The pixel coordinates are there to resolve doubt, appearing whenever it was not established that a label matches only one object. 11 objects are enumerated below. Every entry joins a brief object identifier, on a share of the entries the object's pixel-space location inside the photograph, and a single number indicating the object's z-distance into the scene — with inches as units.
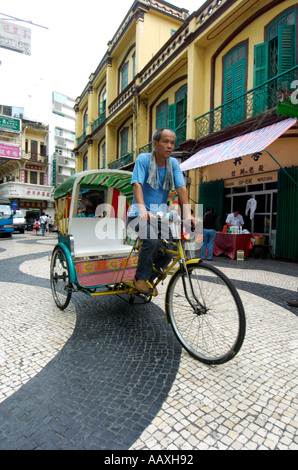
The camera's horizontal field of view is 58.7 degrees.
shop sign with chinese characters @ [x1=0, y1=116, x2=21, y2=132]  1155.3
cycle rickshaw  88.7
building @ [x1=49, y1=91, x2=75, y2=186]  1616.8
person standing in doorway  341.1
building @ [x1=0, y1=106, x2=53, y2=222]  1489.9
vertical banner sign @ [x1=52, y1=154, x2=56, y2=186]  1593.3
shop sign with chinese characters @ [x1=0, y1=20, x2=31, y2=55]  385.1
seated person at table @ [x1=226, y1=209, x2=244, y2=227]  379.8
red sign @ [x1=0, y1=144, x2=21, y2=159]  1149.0
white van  952.6
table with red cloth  346.9
